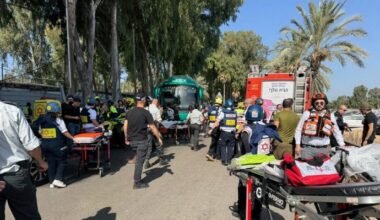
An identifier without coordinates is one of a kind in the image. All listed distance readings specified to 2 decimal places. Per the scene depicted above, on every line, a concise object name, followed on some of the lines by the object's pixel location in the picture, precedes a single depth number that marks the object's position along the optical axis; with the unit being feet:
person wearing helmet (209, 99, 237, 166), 33.47
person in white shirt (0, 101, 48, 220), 11.51
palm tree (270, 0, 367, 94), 80.59
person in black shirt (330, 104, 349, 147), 37.57
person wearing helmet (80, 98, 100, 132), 35.01
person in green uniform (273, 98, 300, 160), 25.58
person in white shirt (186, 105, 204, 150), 45.52
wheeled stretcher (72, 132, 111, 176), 27.95
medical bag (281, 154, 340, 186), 11.62
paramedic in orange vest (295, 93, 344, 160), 18.72
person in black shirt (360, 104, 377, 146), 35.76
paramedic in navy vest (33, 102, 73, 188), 25.02
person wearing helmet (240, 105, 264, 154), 25.91
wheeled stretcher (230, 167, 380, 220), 10.20
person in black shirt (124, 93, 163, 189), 25.14
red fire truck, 52.34
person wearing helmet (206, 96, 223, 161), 36.70
